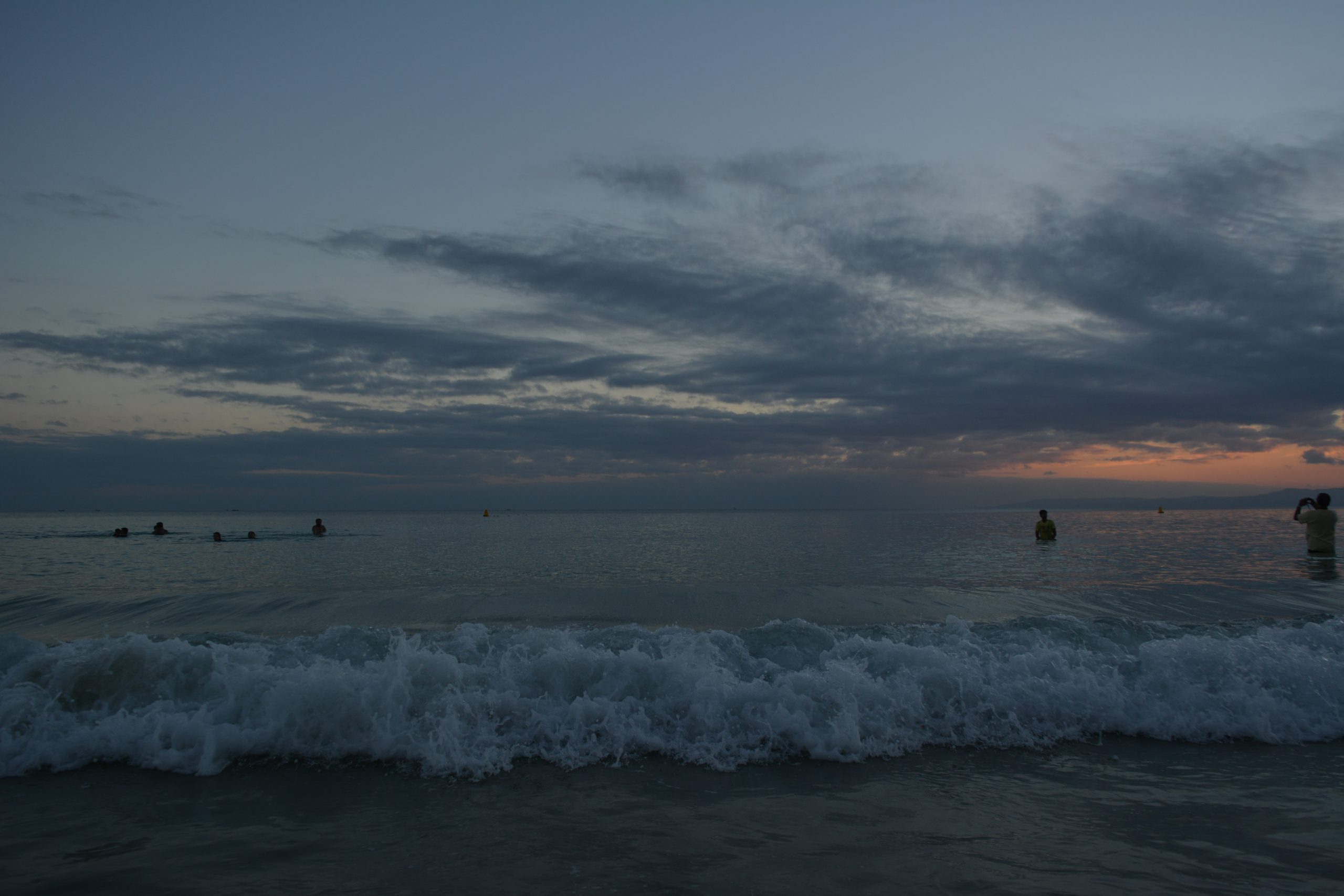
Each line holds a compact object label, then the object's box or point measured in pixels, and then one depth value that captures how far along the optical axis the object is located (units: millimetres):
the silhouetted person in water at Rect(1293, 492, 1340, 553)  22500
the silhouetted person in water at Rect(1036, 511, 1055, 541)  35812
